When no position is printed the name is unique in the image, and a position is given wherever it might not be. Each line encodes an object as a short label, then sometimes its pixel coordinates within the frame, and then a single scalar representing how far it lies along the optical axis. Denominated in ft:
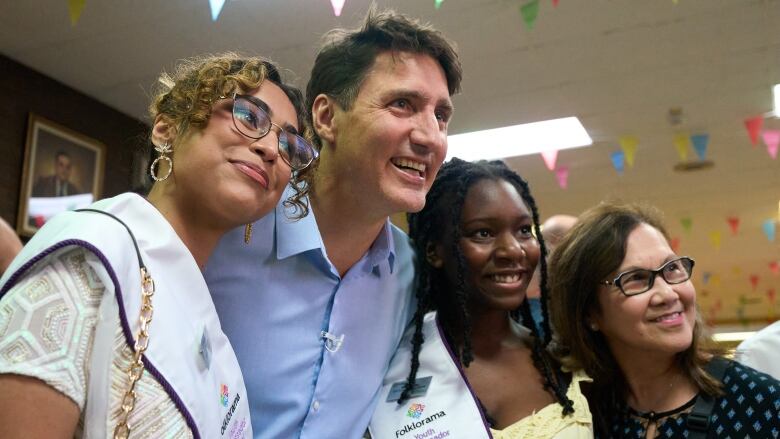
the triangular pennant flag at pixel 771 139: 17.67
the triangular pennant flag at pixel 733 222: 26.30
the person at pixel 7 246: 7.13
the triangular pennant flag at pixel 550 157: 19.39
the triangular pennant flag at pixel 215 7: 11.13
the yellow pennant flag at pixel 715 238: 28.65
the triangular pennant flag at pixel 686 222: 26.40
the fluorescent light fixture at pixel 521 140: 18.20
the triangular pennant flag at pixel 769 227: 26.94
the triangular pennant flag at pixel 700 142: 18.33
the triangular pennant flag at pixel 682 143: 18.40
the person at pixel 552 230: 9.82
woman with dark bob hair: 4.99
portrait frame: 14.69
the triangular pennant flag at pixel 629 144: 18.61
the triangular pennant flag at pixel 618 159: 19.80
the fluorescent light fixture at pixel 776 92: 15.76
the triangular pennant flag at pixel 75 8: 11.49
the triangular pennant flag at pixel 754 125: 17.03
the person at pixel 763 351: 6.09
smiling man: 5.07
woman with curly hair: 2.91
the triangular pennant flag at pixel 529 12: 12.12
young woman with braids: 5.24
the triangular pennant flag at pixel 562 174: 21.09
